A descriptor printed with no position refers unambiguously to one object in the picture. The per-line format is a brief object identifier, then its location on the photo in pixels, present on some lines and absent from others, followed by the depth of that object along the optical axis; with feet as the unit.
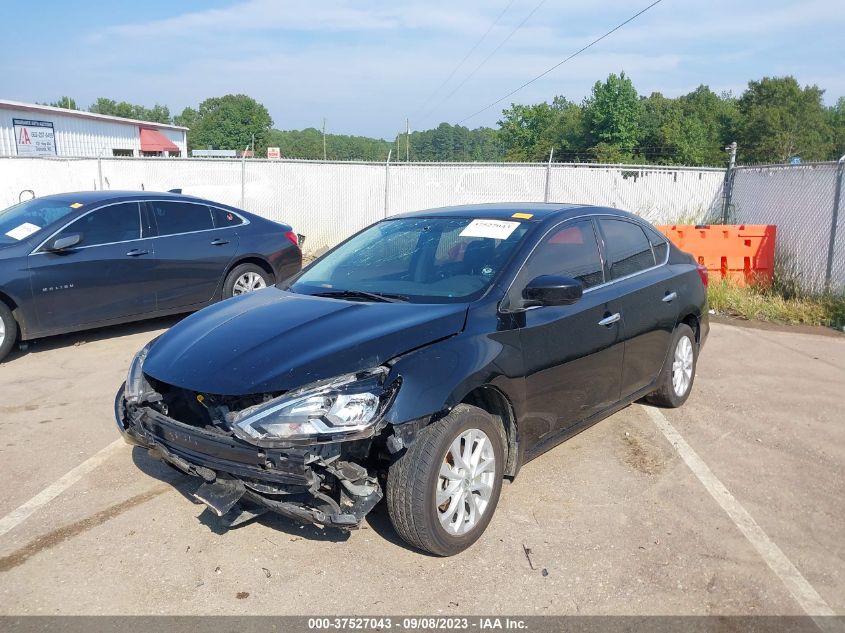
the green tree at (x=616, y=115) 187.52
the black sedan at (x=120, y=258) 22.65
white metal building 98.78
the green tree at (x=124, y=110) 437.58
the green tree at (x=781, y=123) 219.20
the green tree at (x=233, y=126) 355.97
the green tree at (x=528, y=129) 217.56
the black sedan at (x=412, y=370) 10.06
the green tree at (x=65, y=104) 321.60
